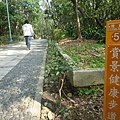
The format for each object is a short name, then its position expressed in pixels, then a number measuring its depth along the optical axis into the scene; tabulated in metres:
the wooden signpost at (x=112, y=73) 1.48
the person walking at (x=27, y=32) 7.96
